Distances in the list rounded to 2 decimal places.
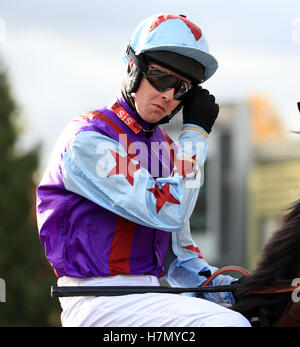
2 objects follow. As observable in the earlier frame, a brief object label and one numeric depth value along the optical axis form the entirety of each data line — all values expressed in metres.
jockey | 5.25
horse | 5.43
